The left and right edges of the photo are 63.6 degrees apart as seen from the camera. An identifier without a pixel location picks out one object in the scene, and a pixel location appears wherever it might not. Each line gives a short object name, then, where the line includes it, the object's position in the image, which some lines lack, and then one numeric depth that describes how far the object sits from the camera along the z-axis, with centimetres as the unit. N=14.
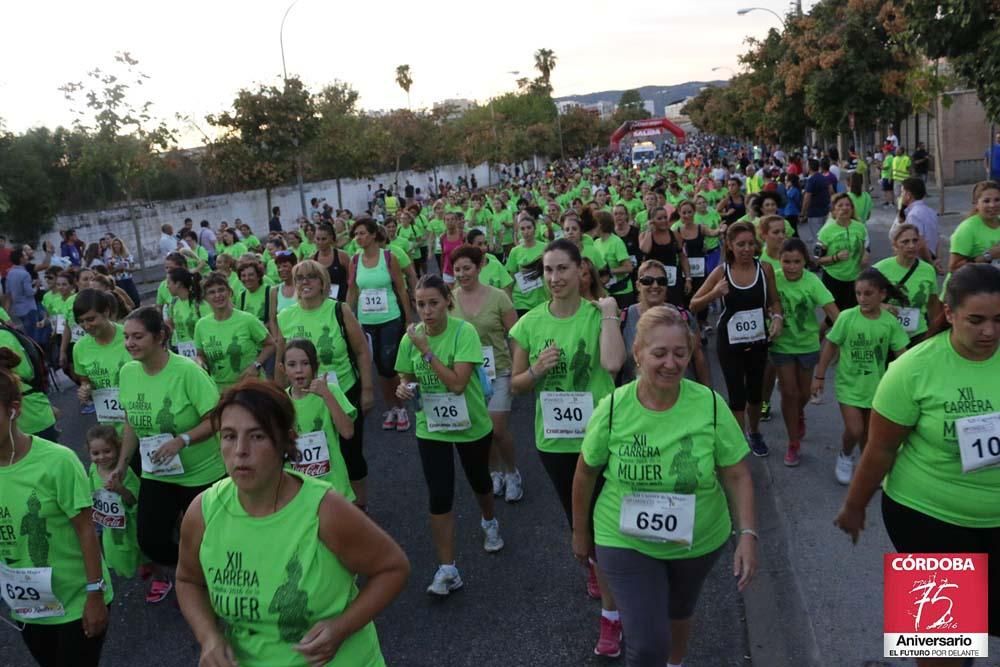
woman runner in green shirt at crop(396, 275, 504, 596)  488
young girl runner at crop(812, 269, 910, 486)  566
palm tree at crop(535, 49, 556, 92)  11081
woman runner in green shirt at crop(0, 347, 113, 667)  328
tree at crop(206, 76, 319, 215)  2777
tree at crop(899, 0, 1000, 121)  1142
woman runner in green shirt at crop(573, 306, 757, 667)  320
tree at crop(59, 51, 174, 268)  2116
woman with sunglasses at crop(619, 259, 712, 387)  550
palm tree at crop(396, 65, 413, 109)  8106
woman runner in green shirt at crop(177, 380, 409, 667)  243
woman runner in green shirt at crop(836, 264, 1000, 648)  303
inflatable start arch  7712
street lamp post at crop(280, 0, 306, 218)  2962
